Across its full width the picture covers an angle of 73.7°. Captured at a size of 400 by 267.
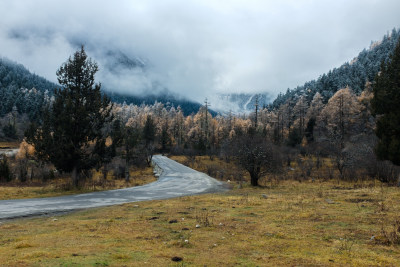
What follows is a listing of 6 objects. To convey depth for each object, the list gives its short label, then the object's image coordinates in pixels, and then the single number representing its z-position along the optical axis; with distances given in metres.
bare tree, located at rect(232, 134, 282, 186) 23.75
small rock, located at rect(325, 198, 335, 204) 13.23
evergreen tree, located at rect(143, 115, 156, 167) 84.11
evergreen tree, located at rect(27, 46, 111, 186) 20.67
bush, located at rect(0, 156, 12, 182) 31.44
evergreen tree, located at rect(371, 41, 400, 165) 20.22
